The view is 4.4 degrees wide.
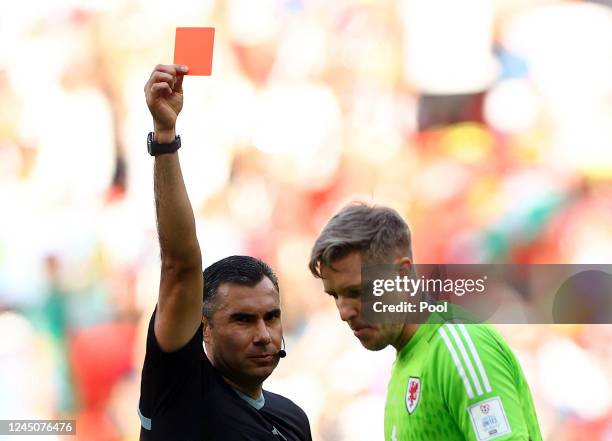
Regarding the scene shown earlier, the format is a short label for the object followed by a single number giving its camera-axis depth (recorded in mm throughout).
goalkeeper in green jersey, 15614
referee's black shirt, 15700
